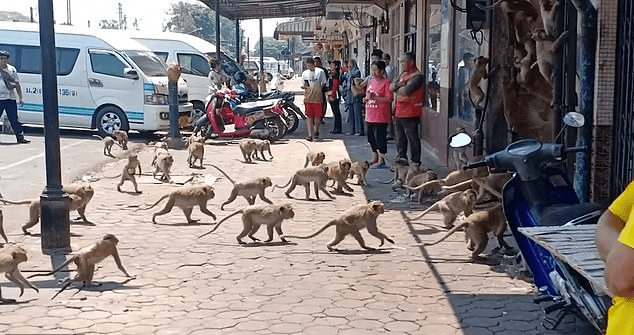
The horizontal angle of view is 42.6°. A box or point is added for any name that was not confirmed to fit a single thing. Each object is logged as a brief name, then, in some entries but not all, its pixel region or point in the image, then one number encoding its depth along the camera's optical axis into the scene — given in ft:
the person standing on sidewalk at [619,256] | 7.05
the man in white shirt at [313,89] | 54.13
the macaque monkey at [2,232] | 23.25
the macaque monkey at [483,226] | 21.72
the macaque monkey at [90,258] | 19.33
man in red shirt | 36.01
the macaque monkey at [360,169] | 35.68
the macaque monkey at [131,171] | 34.42
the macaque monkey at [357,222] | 23.31
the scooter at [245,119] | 56.49
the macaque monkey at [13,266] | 18.34
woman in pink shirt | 38.34
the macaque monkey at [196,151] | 42.34
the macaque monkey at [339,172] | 33.63
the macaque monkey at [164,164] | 37.50
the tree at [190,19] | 279.51
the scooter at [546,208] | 13.76
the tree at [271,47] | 372.15
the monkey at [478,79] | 30.53
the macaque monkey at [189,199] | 27.40
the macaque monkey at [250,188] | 29.45
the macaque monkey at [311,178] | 32.48
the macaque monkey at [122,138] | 49.90
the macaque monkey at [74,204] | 25.08
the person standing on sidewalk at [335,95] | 62.95
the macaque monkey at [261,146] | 45.29
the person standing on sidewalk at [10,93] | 51.96
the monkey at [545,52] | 23.02
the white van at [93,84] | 56.90
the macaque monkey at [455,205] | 25.63
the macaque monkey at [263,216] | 24.16
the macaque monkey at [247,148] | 44.78
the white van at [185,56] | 71.26
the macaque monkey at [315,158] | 38.14
